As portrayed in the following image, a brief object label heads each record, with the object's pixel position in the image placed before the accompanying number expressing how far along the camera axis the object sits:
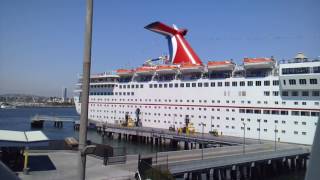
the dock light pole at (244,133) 34.62
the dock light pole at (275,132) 35.55
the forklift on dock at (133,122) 52.81
